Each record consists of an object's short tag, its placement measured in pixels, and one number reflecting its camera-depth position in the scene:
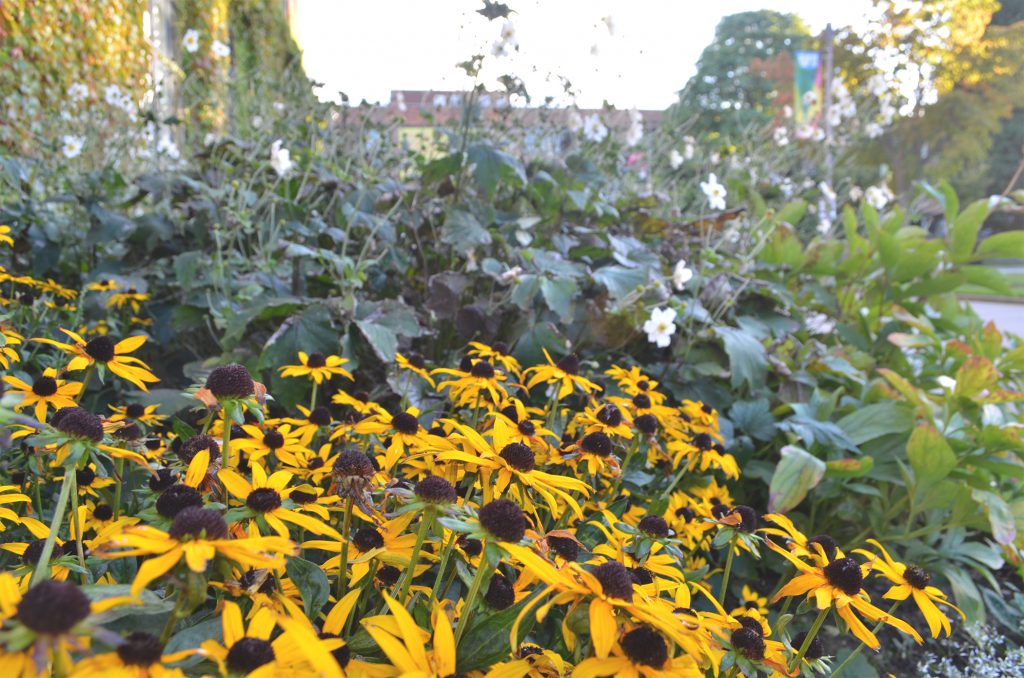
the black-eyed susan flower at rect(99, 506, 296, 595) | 0.54
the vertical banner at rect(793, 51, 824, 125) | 9.42
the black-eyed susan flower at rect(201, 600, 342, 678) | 0.53
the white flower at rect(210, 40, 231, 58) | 3.89
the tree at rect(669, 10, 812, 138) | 24.62
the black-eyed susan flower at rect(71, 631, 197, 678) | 0.51
